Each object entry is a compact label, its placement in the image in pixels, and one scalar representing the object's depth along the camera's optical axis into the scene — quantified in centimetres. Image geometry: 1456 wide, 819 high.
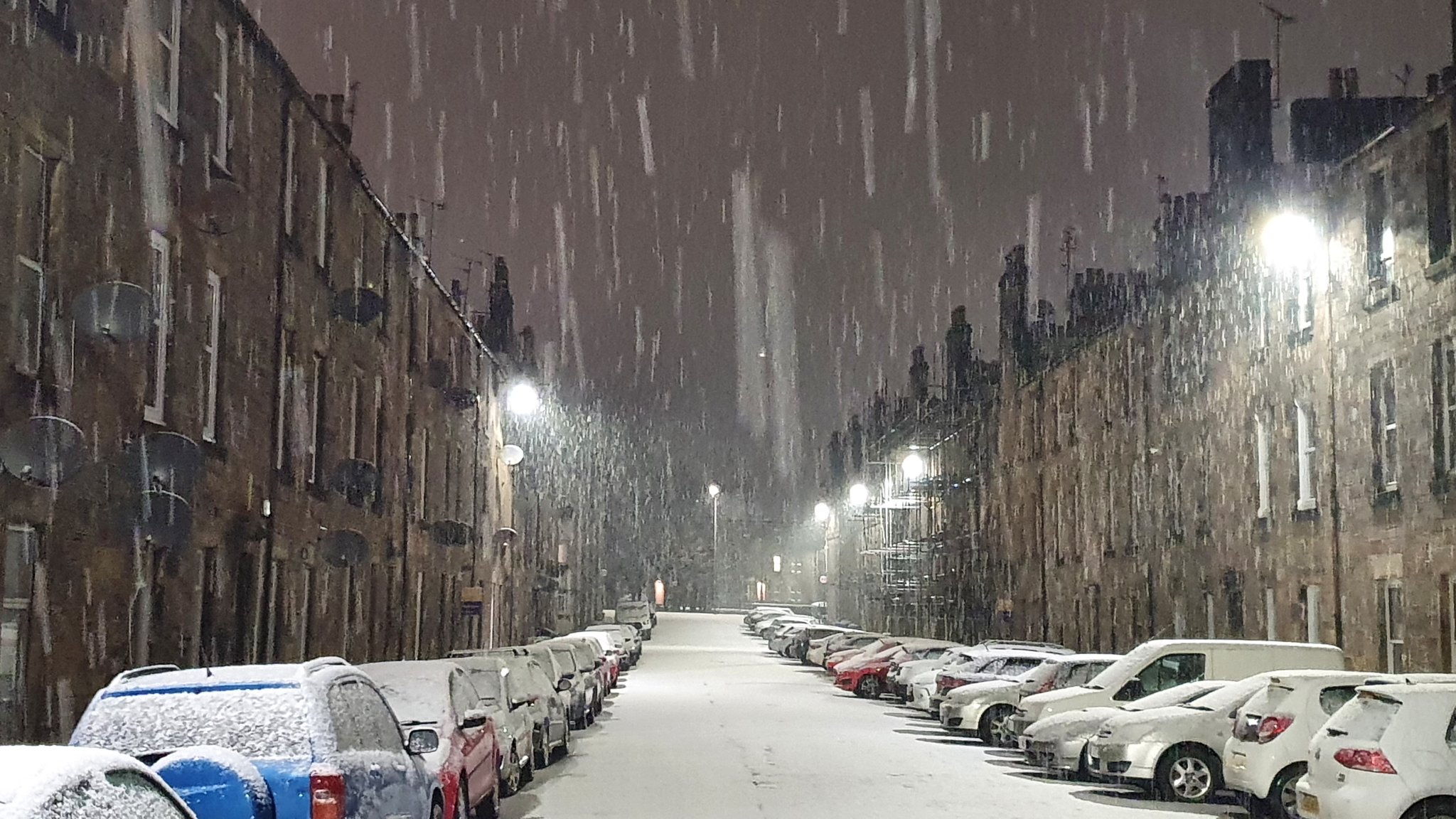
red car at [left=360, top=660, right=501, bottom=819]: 1289
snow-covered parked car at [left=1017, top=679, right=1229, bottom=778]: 1872
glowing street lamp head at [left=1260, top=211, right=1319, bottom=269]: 2431
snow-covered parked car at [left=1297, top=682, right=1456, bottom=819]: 1152
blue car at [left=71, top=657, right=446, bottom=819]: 823
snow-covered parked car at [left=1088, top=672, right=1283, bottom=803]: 1722
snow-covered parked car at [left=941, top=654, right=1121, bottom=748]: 2389
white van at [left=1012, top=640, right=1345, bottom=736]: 2058
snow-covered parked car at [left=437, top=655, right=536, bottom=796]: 1709
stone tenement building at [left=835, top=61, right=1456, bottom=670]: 2359
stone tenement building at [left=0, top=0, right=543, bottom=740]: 1469
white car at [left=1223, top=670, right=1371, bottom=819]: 1503
